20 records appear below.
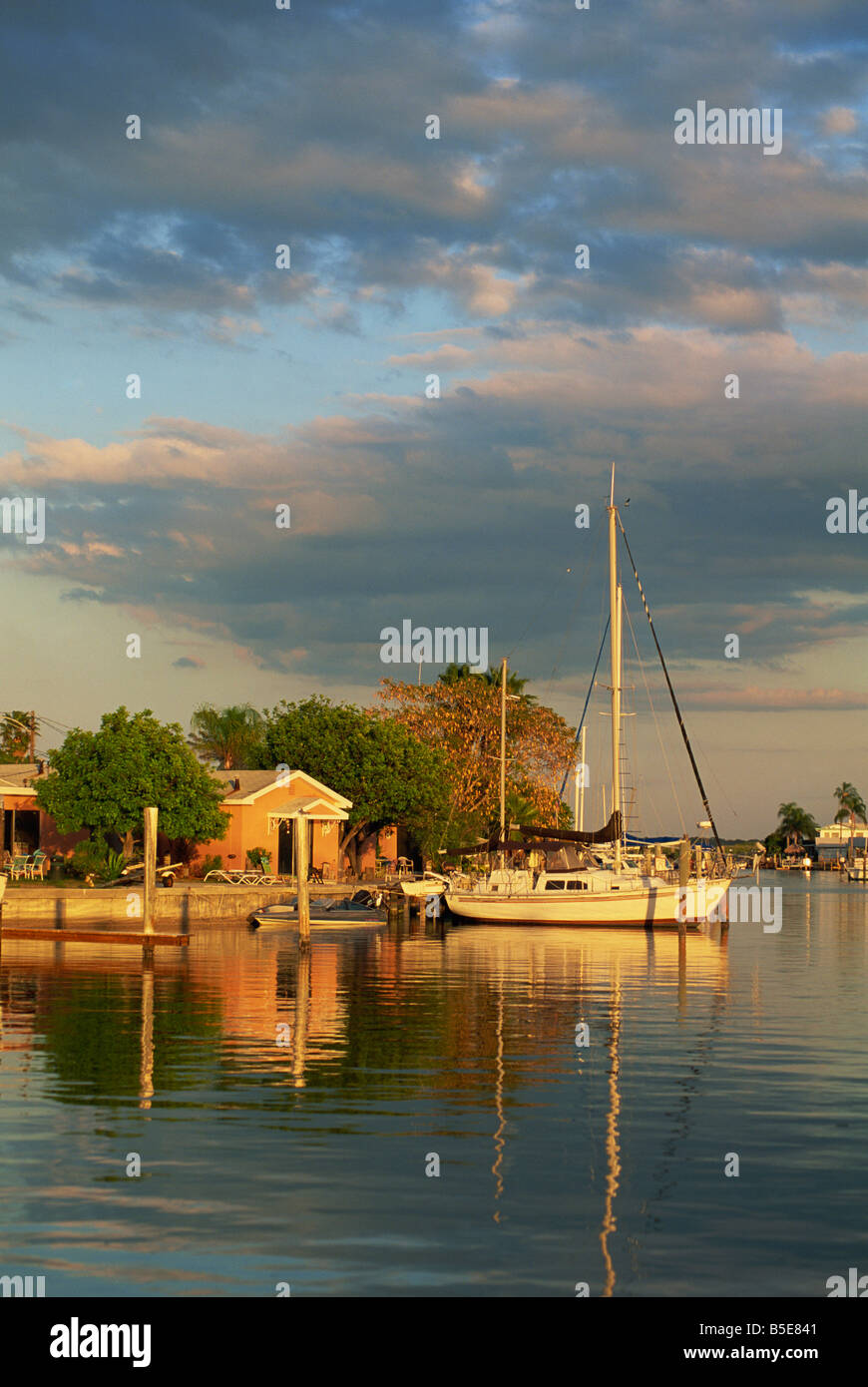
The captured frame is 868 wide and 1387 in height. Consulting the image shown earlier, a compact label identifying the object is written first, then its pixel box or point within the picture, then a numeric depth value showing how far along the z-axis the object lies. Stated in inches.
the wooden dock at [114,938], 1678.2
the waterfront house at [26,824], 2517.2
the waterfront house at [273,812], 2650.1
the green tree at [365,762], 2962.6
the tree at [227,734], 3823.8
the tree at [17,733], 4230.3
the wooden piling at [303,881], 1763.7
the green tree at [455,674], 3693.4
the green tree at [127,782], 2337.6
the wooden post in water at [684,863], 2196.1
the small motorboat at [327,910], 2122.3
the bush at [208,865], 2643.0
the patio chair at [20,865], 2278.5
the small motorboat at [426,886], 2600.9
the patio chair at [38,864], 2302.2
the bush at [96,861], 2294.9
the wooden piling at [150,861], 1664.6
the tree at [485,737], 3380.9
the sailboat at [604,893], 2289.6
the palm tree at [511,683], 3776.6
